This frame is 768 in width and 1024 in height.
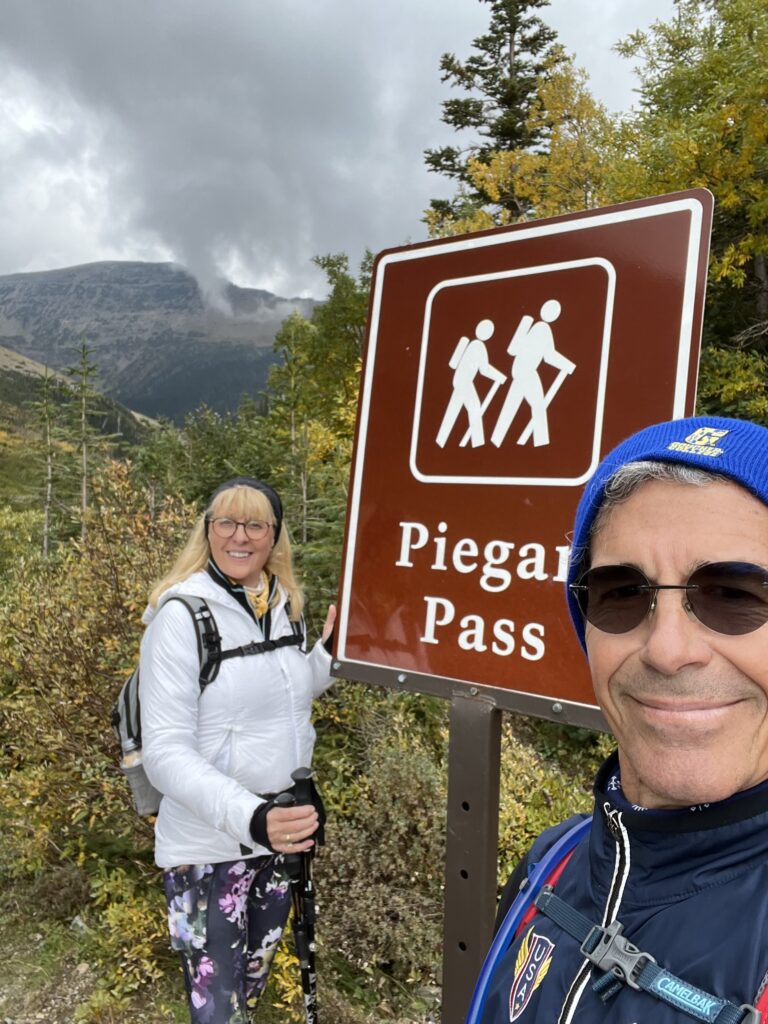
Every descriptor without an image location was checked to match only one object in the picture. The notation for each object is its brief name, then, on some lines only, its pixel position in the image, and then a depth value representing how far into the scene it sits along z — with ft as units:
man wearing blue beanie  2.25
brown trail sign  4.71
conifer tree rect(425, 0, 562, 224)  70.33
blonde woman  6.15
